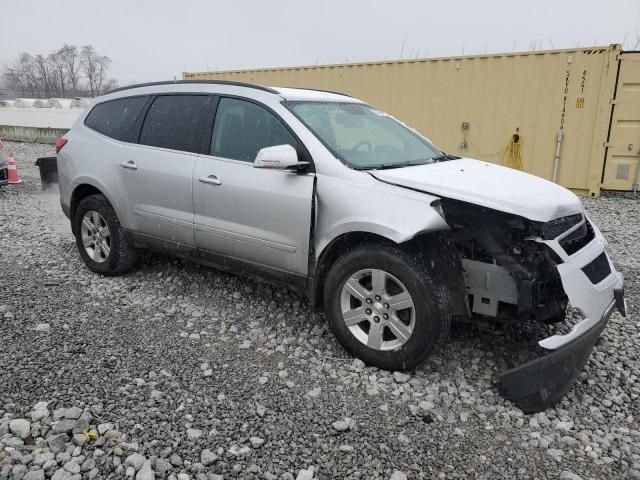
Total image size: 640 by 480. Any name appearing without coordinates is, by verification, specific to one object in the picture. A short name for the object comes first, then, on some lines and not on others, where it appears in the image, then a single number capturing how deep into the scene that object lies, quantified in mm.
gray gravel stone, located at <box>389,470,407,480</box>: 2322
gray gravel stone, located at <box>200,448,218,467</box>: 2375
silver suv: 2885
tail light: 4840
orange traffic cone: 9523
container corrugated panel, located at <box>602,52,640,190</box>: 8969
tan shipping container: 9164
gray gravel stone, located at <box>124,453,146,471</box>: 2332
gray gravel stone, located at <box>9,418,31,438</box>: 2504
